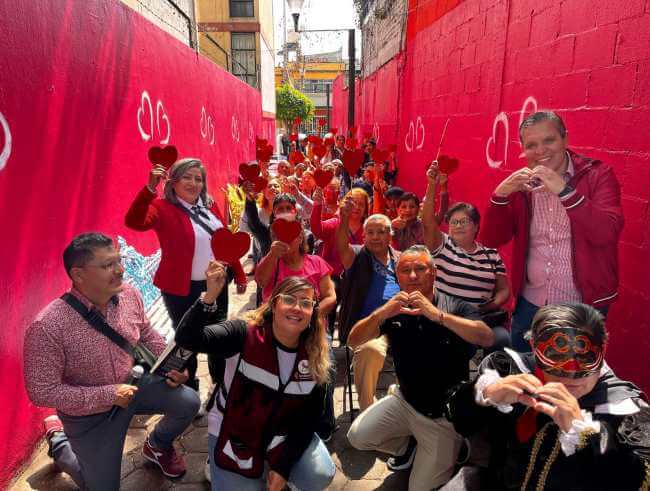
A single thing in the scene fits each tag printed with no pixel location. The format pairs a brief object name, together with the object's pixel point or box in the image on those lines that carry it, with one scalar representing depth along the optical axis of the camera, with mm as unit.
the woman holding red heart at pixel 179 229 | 3096
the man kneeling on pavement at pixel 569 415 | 1446
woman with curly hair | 2295
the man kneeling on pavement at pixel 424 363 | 2535
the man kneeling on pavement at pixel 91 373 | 2221
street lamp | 12937
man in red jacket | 2107
